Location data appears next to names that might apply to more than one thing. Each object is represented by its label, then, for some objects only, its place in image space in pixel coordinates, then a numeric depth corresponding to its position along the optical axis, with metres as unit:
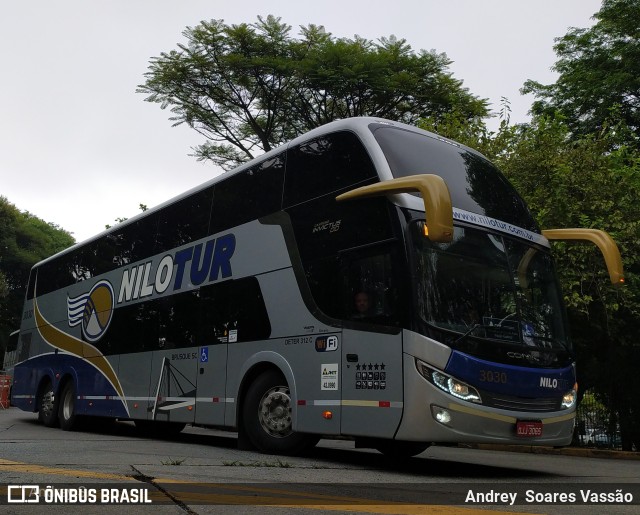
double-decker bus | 8.20
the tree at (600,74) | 25.31
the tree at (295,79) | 24.11
